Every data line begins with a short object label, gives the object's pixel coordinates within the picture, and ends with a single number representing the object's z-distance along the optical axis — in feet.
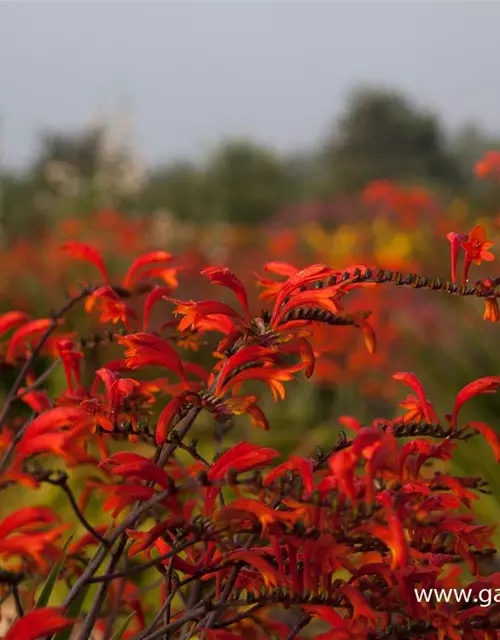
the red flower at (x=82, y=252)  5.84
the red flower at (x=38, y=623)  5.03
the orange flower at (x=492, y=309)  5.26
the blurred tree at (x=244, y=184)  87.17
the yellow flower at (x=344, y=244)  26.03
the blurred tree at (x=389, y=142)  94.61
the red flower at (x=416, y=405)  5.45
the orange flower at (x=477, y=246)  5.33
